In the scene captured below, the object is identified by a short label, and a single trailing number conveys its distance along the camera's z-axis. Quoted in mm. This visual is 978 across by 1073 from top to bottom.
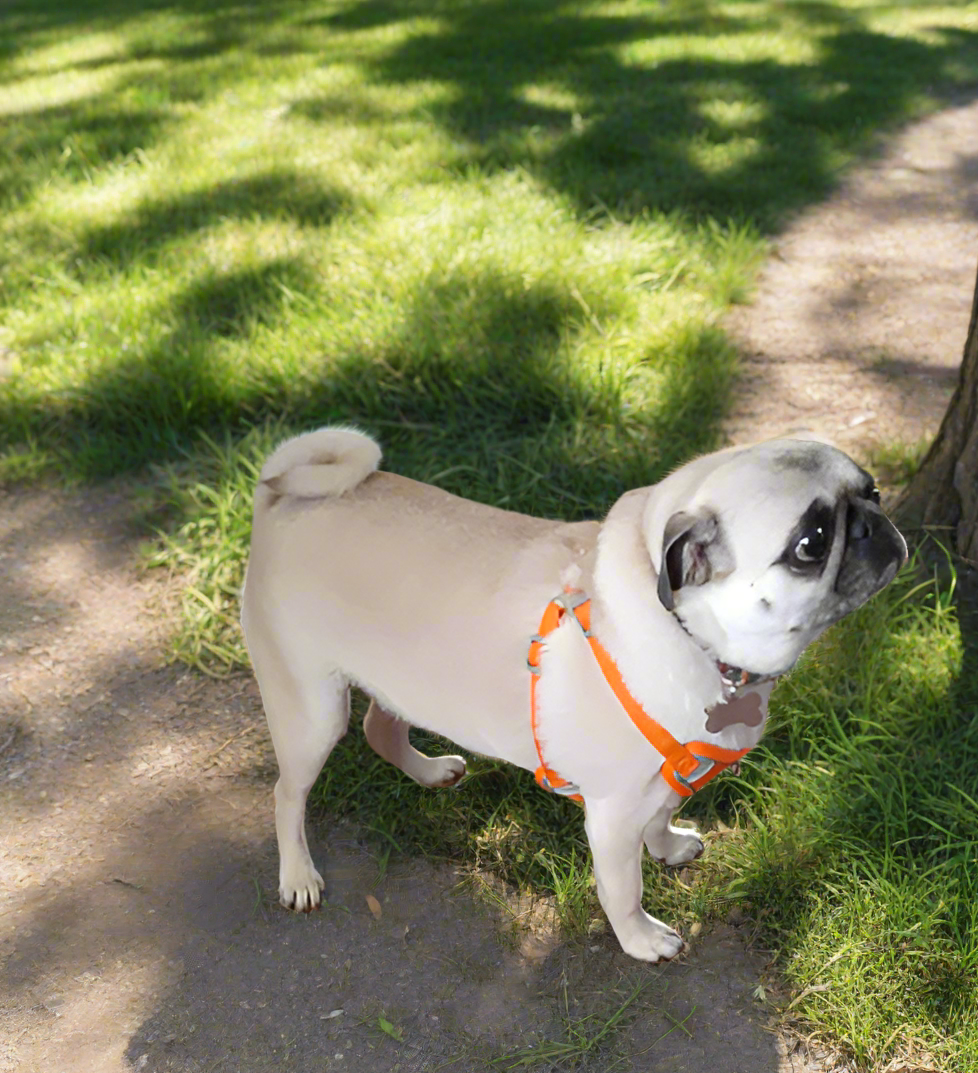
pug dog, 741
